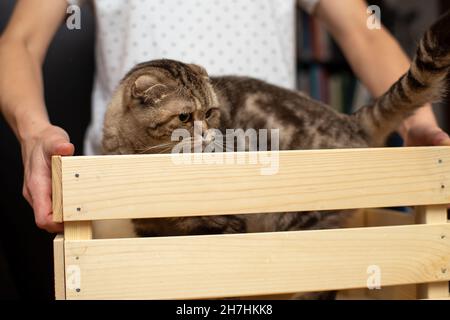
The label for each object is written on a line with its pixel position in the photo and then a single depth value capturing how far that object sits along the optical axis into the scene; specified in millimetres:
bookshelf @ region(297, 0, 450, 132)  2737
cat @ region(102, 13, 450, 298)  1195
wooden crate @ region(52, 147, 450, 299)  1044
